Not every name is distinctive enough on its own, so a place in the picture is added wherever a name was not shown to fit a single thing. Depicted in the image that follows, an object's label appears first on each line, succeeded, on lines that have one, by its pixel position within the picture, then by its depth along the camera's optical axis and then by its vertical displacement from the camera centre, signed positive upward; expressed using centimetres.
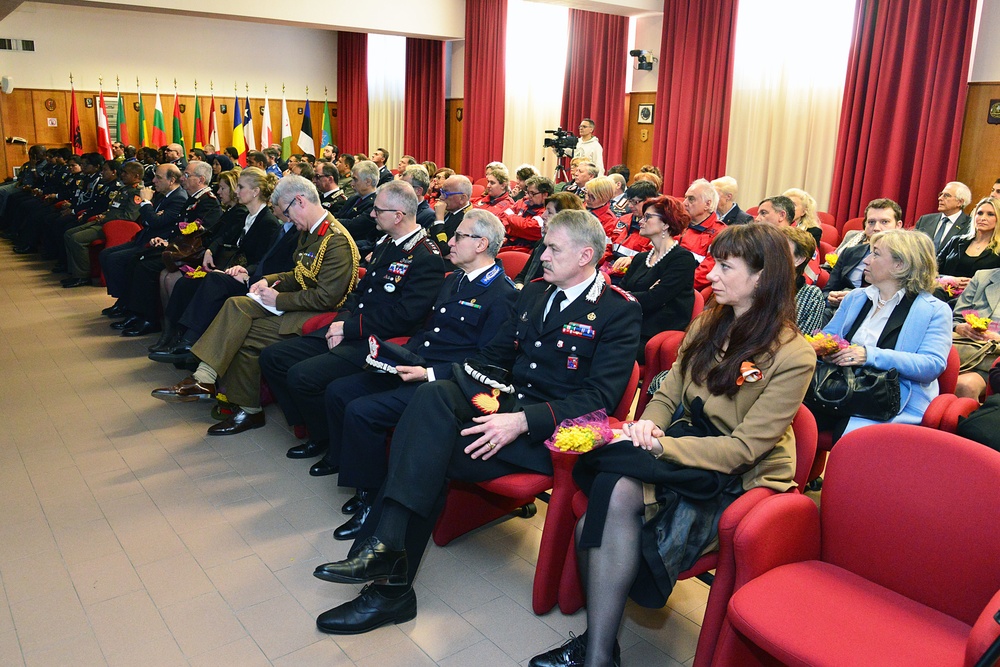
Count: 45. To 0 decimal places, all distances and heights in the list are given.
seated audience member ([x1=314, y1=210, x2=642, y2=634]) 243 -88
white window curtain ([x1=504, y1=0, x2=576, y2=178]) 1034 +92
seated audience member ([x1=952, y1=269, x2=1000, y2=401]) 331 -81
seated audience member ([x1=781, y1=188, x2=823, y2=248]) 543 -38
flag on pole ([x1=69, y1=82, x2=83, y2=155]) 1291 +1
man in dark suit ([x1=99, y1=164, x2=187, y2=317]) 614 -74
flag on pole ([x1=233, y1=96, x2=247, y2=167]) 1396 +9
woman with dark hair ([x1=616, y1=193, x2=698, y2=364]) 387 -62
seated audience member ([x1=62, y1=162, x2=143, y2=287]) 721 -93
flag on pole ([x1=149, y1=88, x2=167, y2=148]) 1341 +6
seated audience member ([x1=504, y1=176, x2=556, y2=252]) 613 -57
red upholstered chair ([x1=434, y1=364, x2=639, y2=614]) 242 -113
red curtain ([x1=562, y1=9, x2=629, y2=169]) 916 +88
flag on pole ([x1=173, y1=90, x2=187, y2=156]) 1349 +10
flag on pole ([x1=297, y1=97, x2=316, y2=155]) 1444 +2
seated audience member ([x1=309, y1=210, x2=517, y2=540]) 299 -89
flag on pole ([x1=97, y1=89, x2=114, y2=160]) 1288 -1
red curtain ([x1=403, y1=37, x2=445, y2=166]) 1235 +68
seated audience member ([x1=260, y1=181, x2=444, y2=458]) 355 -83
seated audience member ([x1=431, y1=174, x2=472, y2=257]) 607 -48
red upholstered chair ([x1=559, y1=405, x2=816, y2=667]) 197 -102
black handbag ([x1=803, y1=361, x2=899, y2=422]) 273 -83
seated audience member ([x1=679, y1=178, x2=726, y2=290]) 498 -43
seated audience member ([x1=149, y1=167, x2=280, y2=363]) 491 -71
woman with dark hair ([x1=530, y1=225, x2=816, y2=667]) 208 -82
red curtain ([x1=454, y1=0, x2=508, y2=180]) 1073 +88
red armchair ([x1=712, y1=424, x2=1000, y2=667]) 169 -98
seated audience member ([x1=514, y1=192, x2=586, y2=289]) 455 -39
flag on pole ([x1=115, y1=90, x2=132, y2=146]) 1328 +12
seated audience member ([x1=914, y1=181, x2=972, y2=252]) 549 -39
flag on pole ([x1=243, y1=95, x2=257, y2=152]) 1407 +13
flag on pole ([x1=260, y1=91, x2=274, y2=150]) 1405 +11
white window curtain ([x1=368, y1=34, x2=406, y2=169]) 1358 +87
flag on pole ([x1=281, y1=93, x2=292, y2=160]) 1427 +7
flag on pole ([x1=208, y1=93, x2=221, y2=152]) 1387 +9
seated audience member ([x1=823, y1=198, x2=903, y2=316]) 436 -57
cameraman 905 +1
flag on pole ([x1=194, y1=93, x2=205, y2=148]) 1370 +8
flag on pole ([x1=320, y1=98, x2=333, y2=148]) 1466 +17
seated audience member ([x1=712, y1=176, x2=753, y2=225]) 600 -32
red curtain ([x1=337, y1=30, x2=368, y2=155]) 1420 +89
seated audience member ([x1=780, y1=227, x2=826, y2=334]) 354 -69
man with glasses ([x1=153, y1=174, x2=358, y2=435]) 401 -89
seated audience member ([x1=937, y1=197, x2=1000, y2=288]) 432 -50
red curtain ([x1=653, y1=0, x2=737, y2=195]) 798 +64
